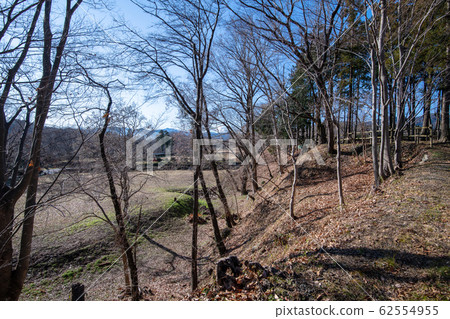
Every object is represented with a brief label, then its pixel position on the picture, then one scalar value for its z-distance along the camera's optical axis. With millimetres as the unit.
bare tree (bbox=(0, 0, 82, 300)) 3174
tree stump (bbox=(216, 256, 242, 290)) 3111
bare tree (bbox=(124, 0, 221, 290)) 6578
